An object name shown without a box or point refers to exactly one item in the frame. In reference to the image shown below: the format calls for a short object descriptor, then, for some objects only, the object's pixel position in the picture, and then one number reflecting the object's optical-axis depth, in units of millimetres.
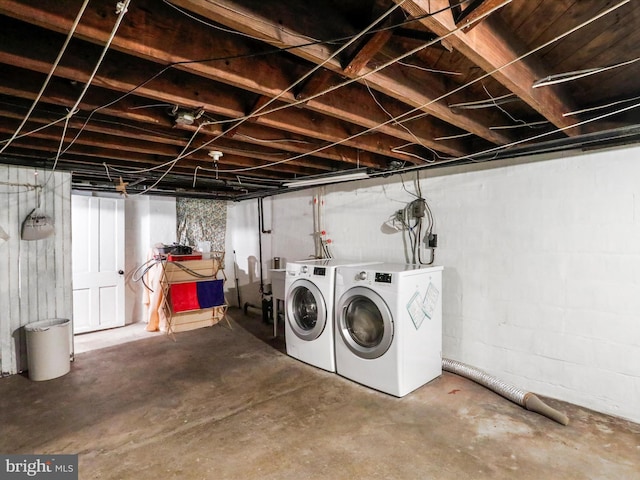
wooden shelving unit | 4301
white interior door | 4324
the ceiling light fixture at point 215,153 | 2889
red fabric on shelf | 4211
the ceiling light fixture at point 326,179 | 3535
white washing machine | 3074
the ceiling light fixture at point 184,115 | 2039
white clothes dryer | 2592
